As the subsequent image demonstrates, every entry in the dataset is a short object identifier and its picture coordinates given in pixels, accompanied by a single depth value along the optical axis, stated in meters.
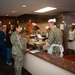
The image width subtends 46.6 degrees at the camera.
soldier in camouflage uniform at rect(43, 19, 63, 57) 1.95
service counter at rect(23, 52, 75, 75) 1.47
